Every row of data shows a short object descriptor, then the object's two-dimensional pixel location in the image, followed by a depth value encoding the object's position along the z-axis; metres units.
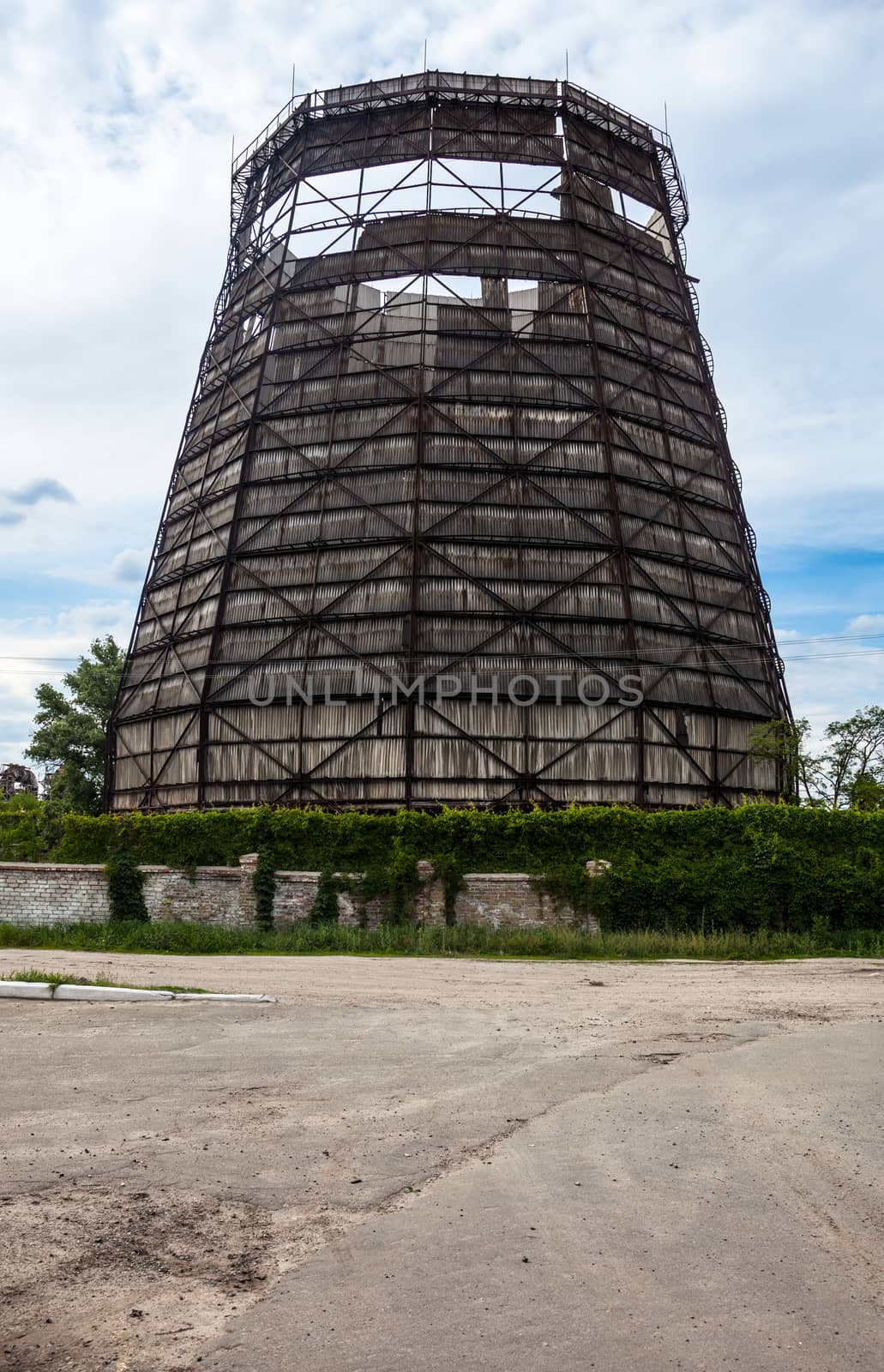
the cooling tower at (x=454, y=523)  27.11
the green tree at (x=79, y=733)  36.97
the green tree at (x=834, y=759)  28.83
